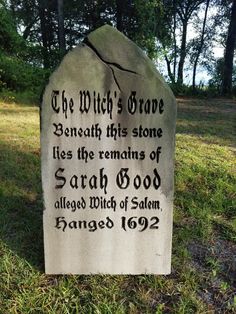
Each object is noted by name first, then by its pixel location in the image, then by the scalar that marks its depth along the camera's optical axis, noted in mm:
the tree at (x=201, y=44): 25078
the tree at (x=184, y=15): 25259
